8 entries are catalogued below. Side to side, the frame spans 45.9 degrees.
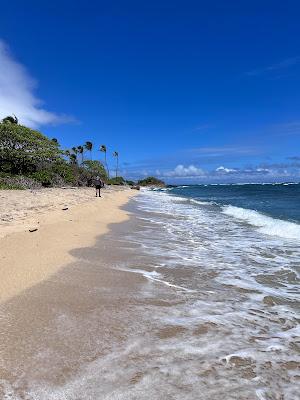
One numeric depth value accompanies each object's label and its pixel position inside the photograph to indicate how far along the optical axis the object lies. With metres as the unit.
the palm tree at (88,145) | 96.31
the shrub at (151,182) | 140.62
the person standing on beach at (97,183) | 32.59
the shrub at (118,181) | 92.66
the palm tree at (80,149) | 97.81
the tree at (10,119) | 55.79
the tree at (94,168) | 59.41
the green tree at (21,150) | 39.16
